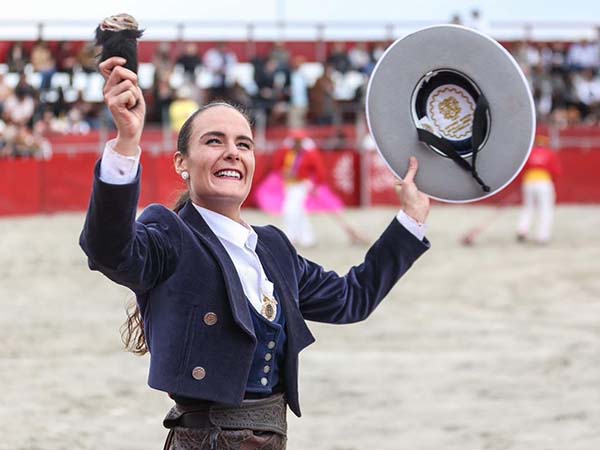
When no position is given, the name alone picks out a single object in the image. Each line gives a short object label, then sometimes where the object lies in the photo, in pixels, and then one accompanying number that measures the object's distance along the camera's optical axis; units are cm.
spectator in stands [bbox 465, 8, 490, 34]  1692
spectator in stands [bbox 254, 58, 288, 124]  1755
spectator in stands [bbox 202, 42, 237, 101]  1722
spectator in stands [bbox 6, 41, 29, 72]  1631
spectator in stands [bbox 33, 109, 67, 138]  1568
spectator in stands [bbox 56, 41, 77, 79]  1645
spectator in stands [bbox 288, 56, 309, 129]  1778
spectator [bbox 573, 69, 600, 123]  1880
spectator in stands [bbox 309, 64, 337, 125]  1814
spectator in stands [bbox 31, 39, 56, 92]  1606
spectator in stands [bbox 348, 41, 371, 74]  1839
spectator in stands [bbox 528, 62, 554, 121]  1856
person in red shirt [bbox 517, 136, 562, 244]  1423
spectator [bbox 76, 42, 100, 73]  1605
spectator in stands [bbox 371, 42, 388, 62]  1856
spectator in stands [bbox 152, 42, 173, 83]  1684
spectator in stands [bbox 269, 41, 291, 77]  1781
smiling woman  267
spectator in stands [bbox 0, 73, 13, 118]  1534
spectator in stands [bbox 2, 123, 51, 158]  1530
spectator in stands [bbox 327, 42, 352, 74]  1834
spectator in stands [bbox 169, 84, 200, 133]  1616
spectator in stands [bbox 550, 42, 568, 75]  1909
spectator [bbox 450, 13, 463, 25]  1758
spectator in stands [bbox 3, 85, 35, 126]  1530
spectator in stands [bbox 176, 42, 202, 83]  1722
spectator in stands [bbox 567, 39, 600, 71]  1903
